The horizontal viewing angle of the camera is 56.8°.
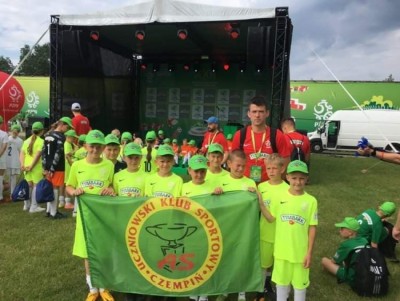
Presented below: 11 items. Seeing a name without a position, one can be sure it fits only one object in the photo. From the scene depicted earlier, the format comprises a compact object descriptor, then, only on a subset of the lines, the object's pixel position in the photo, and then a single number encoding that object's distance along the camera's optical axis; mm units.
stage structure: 9195
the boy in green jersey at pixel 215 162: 3801
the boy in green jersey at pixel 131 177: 3664
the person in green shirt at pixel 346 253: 4215
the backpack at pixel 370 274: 3992
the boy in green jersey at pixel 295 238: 3061
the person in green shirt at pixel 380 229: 4496
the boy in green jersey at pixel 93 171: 3855
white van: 21562
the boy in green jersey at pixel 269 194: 3424
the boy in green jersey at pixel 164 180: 3564
